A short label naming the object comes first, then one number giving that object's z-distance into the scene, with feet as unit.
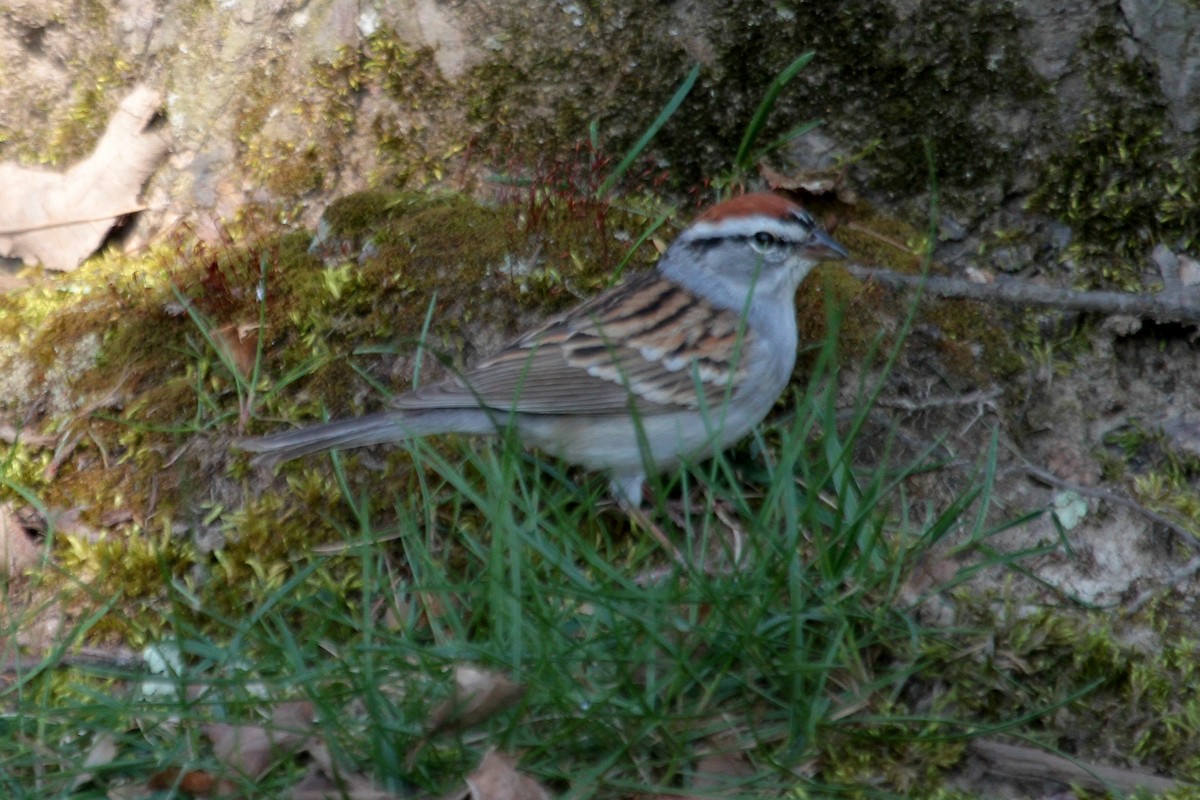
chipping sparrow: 29.35
